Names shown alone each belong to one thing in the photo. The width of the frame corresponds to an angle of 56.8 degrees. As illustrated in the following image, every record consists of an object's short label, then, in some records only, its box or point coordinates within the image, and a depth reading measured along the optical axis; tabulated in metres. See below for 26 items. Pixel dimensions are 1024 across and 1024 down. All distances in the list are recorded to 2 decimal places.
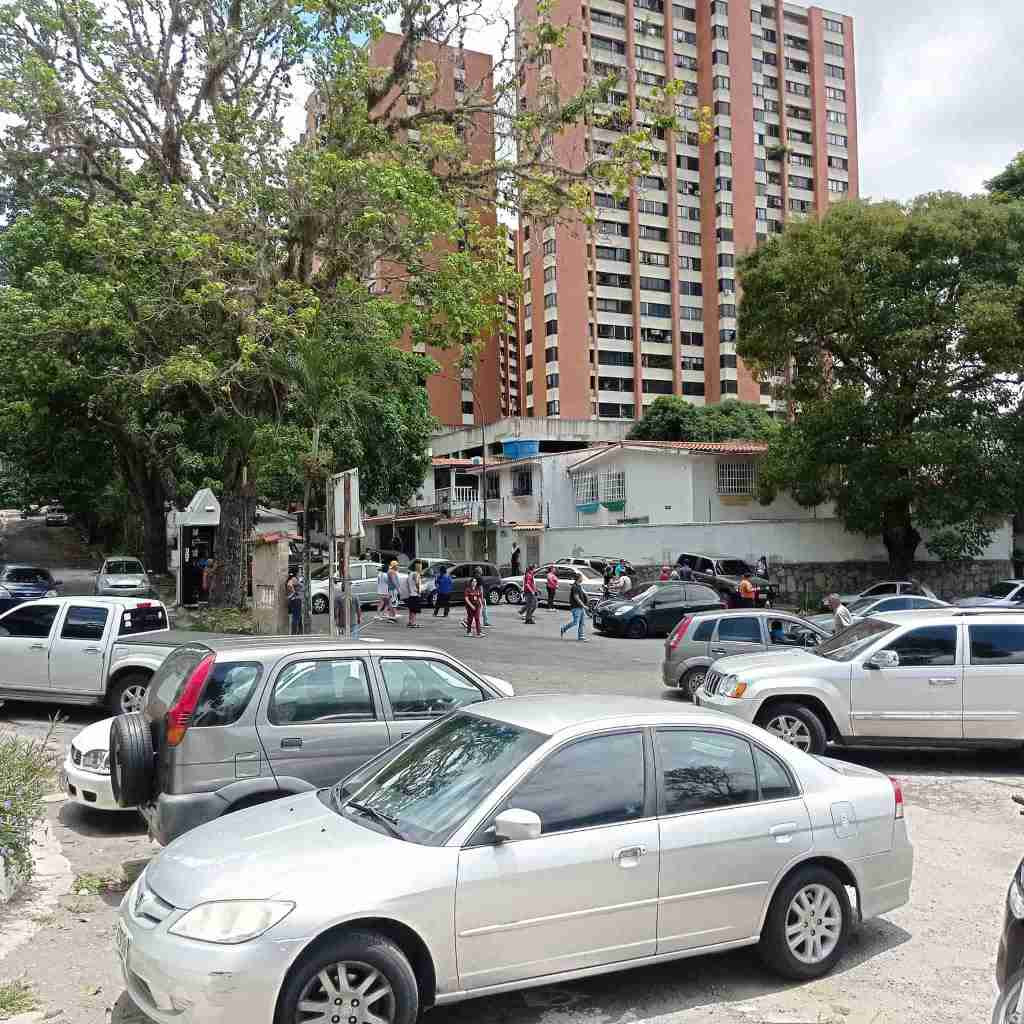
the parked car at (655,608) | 24.34
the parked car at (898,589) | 26.79
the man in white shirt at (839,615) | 17.30
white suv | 9.52
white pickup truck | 11.20
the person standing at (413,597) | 25.80
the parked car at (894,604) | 19.28
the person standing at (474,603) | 23.73
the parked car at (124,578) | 27.27
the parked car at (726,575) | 31.08
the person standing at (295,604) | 19.27
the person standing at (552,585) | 31.08
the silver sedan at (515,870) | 3.79
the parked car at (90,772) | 7.36
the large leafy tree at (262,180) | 19.31
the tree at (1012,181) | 38.91
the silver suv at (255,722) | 6.03
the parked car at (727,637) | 14.55
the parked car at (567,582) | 32.62
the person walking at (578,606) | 22.98
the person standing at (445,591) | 29.11
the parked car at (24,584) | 22.09
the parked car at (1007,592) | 24.67
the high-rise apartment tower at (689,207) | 75.44
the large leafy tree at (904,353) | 30.53
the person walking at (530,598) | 27.69
